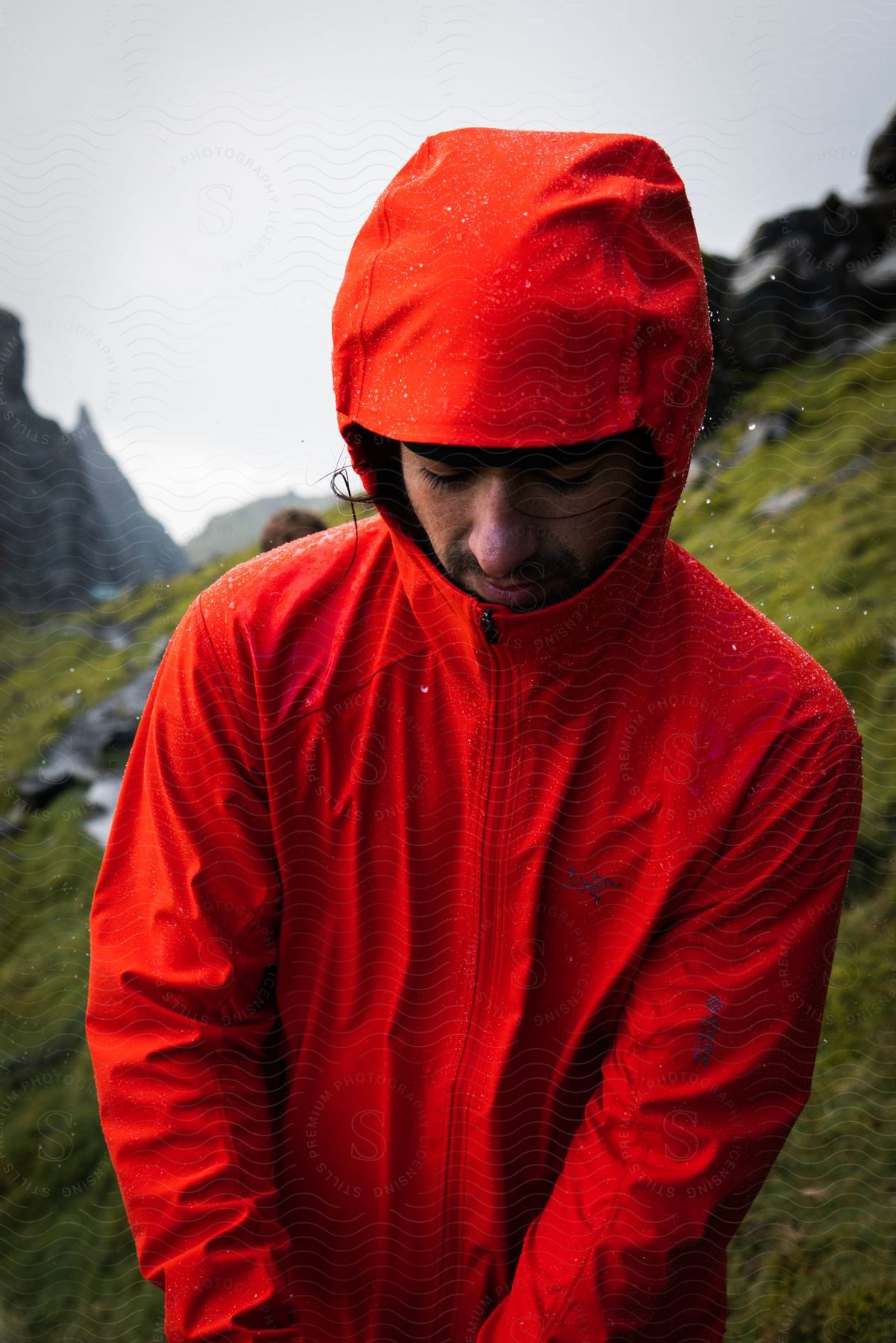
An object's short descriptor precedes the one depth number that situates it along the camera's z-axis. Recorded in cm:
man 107
